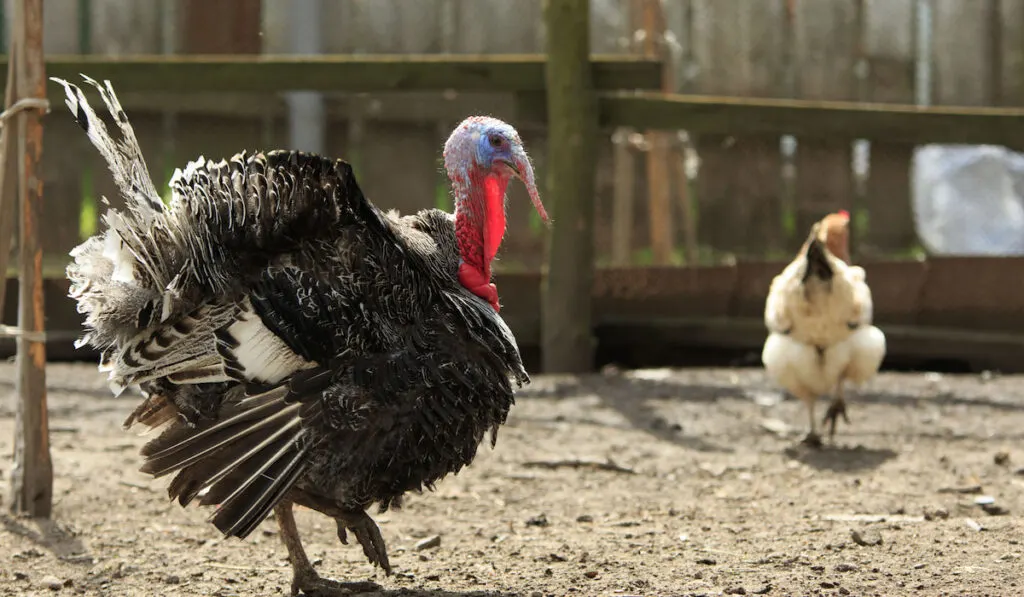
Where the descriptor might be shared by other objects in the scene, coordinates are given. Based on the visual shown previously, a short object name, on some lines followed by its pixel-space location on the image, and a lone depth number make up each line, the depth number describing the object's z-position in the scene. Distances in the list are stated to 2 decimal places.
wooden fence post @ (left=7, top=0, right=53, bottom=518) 9.52
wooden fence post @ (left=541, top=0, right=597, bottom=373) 15.33
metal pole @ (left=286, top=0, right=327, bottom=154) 19.91
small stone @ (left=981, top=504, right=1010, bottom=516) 10.40
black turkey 7.50
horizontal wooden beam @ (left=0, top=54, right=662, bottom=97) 14.83
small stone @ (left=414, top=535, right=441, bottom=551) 9.55
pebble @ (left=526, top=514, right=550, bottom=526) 10.26
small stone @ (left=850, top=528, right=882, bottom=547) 9.16
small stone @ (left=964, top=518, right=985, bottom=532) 9.44
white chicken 13.17
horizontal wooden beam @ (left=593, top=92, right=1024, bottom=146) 15.46
